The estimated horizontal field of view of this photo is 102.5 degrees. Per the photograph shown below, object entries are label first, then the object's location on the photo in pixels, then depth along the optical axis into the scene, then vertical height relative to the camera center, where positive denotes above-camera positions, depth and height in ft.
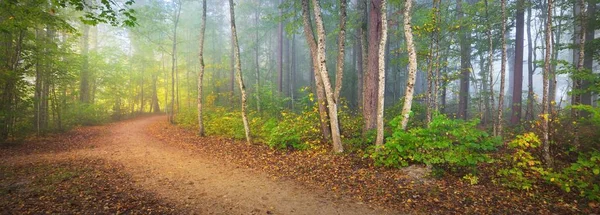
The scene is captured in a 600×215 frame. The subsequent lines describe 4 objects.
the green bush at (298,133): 32.27 -3.81
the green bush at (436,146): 20.22 -3.67
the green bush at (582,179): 15.01 -4.94
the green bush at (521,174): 17.29 -5.38
